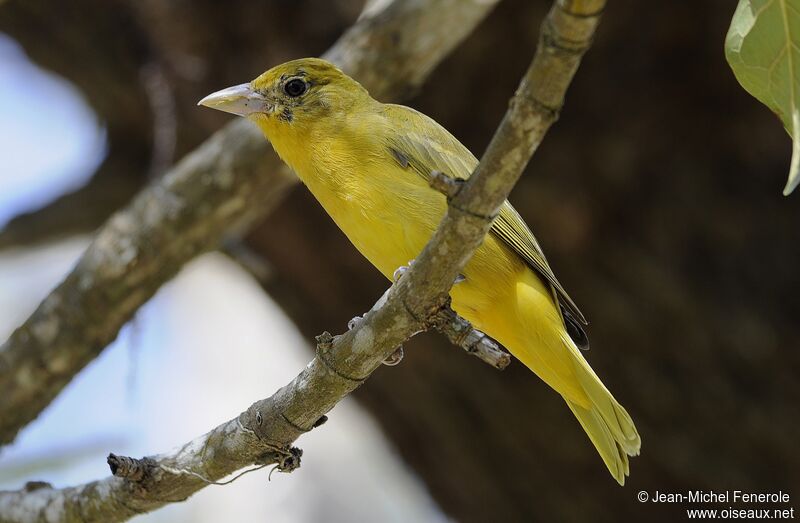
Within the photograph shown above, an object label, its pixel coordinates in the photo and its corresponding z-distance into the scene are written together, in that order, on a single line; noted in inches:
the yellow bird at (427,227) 119.0
